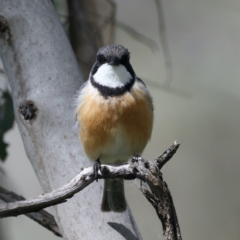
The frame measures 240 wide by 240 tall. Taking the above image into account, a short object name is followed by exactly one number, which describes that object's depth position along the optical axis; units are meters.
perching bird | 6.09
